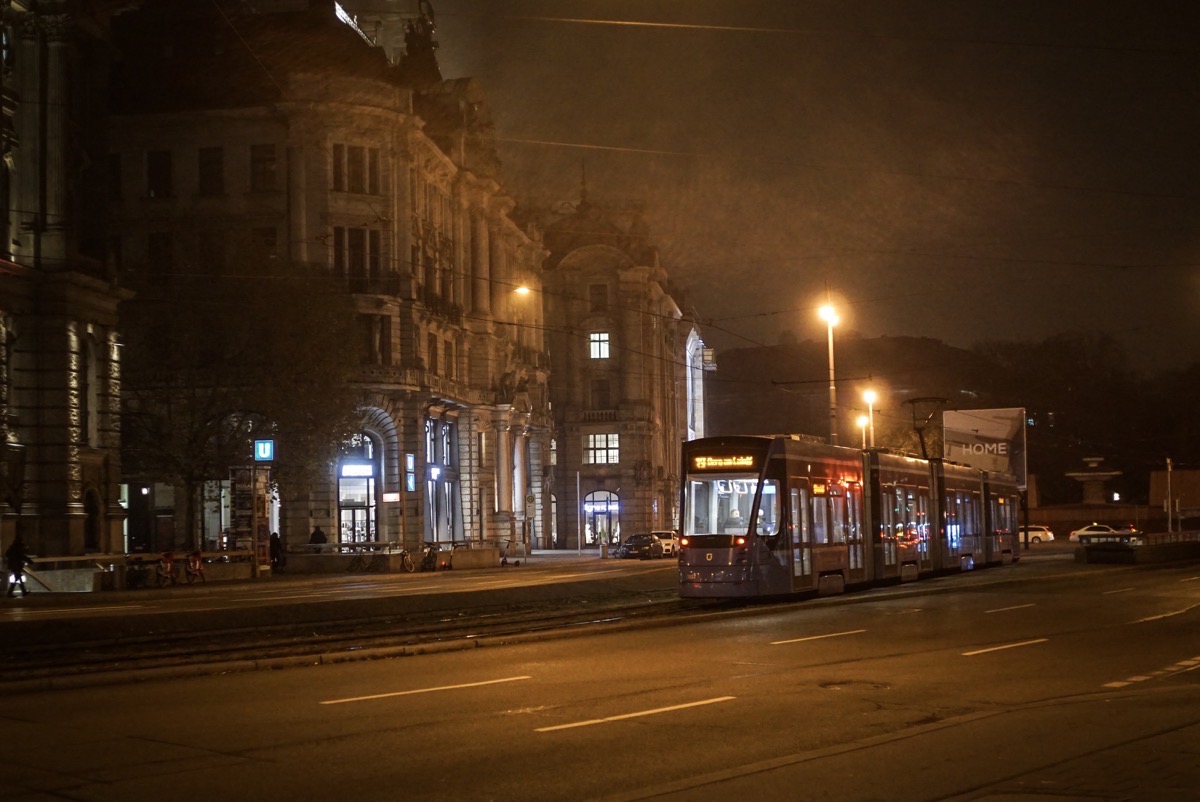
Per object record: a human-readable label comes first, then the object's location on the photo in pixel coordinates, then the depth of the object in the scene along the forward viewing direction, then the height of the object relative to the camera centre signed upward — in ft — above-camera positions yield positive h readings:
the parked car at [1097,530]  246.88 -3.36
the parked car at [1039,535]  281.89 -4.42
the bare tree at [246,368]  158.51 +19.10
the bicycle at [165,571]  133.28 -2.99
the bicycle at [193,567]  136.56 -2.76
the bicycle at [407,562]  171.63 -3.66
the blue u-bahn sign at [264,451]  143.02 +8.57
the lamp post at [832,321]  137.08 +19.82
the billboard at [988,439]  215.92 +11.67
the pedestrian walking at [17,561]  110.93 -1.34
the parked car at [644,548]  218.79 -3.57
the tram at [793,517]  91.76 +0.18
